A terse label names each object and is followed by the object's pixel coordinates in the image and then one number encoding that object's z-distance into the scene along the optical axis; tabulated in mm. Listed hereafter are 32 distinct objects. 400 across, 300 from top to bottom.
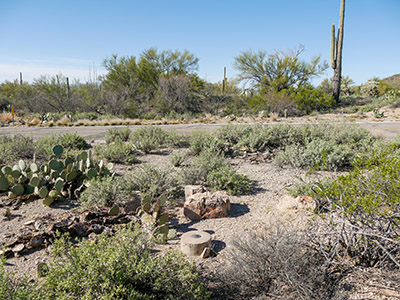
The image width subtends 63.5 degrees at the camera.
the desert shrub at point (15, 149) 7812
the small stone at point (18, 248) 3977
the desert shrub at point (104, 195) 5152
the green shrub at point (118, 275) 2625
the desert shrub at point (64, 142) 8647
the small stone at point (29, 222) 4700
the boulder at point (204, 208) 4973
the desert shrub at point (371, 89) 34094
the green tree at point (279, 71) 24906
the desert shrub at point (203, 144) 8446
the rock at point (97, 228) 4453
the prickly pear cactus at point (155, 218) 4207
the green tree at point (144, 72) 27047
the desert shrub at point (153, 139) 9109
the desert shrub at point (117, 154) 8000
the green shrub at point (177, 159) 7666
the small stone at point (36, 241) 4113
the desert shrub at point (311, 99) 23234
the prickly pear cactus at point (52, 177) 5750
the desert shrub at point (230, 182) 5954
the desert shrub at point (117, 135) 10539
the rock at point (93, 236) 4253
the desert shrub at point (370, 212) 3105
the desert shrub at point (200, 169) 6324
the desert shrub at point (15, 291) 2422
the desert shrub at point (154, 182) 5648
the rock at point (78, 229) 4387
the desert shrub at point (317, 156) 7188
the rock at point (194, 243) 3881
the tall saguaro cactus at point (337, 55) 24055
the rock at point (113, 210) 4801
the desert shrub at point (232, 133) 9766
